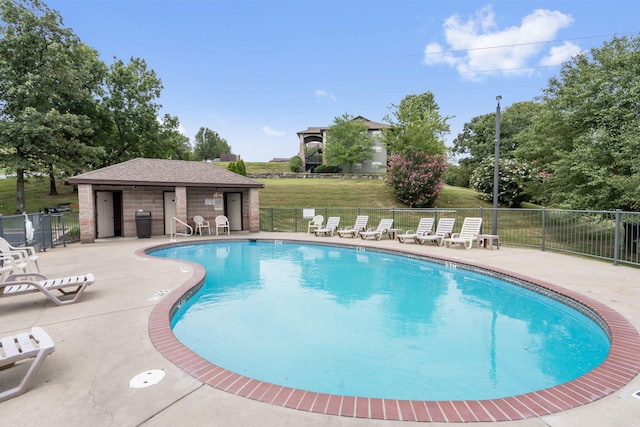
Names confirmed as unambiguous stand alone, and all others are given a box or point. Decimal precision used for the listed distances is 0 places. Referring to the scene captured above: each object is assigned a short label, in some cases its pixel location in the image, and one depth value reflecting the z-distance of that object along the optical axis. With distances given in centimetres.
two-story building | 3988
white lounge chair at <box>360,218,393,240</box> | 1360
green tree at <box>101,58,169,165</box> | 2481
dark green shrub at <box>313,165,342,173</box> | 3766
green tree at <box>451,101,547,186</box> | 3575
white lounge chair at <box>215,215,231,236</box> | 1571
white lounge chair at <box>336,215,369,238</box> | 1446
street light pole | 1121
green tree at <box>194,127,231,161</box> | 6806
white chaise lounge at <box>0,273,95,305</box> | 457
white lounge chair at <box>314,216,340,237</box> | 1483
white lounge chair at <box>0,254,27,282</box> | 512
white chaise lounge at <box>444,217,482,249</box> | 1097
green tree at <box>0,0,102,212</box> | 1834
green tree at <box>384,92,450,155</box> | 2430
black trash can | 1418
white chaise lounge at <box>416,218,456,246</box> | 1186
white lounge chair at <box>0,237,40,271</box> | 610
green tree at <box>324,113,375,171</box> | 3619
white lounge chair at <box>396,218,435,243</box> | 1241
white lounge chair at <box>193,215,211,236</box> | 1533
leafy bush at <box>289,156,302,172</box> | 4103
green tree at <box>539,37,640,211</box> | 1051
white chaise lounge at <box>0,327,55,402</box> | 254
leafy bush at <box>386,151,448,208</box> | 2331
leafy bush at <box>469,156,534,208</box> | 2320
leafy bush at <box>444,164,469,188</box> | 4228
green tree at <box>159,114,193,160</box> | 2738
